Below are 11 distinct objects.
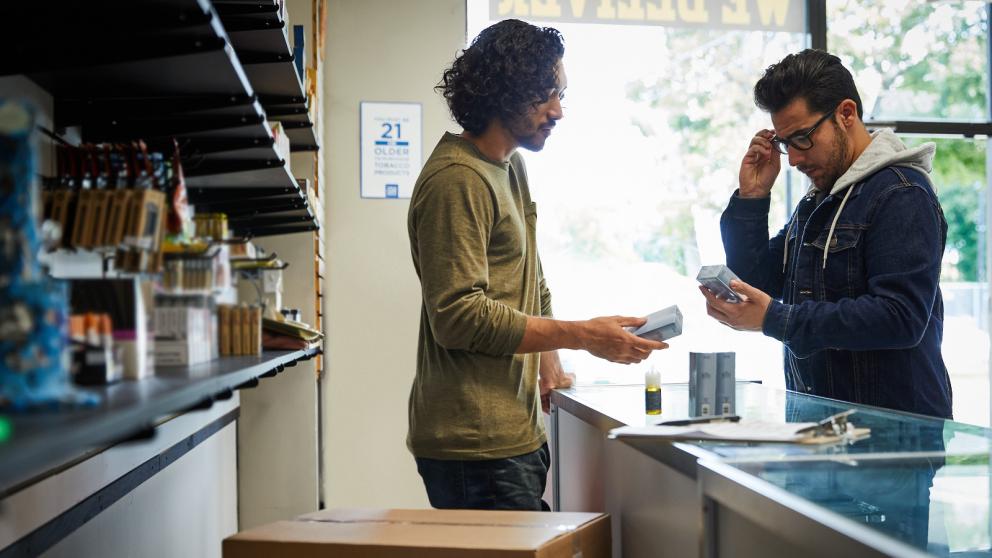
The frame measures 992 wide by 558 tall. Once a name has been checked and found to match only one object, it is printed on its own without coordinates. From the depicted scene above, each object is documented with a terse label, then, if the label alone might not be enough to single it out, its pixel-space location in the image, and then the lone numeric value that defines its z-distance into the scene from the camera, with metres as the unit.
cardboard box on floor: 1.46
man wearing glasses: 1.99
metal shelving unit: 1.11
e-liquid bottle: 1.93
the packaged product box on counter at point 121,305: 1.01
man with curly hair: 1.74
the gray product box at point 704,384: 1.81
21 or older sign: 4.26
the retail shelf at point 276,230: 2.57
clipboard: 1.37
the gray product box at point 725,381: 1.79
